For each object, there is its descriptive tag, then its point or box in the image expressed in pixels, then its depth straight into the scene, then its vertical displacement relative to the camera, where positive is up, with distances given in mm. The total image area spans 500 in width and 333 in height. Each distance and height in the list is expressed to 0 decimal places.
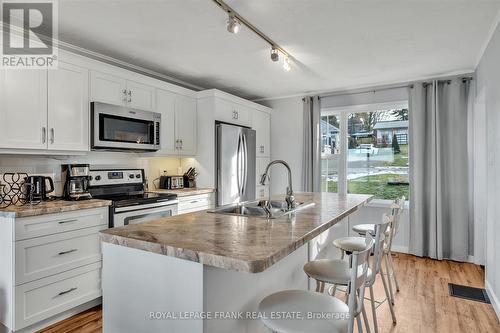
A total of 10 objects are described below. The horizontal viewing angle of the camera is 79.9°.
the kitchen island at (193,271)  1152 -450
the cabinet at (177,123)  3705 +580
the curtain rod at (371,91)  4314 +1173
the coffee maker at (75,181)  2795 -135
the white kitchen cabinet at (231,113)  4152 +802
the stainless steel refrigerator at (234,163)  4070 +50
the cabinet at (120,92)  2986 +815
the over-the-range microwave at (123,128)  2945 +420
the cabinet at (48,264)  2154 -769
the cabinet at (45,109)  2379 +506
